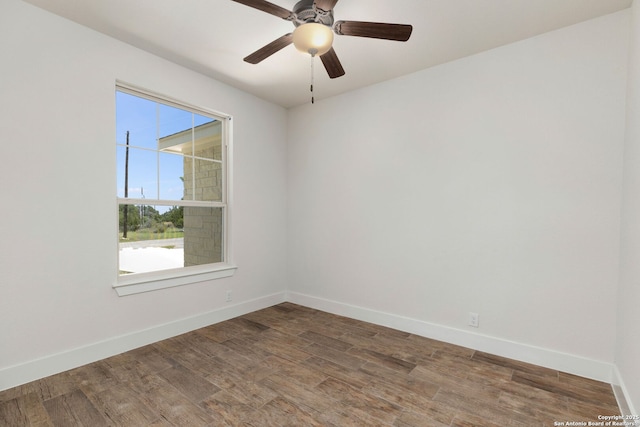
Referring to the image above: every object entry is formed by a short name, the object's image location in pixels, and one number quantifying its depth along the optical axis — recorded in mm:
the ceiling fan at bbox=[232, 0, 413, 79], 1792
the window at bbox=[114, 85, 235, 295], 2766
